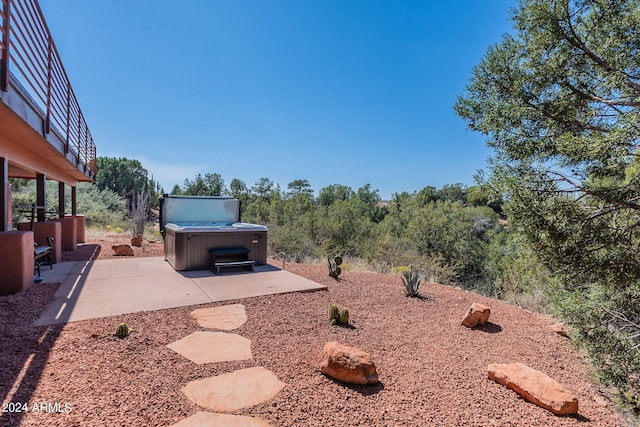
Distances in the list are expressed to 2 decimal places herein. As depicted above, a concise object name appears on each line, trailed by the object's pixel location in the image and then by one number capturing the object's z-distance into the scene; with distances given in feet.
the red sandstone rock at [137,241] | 32.32
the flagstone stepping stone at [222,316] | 12.16
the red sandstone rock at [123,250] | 26.66
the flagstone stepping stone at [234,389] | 7.16
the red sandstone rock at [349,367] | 8.34
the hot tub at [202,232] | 20.97
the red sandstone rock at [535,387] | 8.02
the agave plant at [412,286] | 17.94
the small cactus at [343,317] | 12.78
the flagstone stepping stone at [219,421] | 6.36
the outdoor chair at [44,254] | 18.06
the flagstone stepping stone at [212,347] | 9.45
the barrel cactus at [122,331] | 10.45
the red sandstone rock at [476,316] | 13.93
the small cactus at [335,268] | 21.27
